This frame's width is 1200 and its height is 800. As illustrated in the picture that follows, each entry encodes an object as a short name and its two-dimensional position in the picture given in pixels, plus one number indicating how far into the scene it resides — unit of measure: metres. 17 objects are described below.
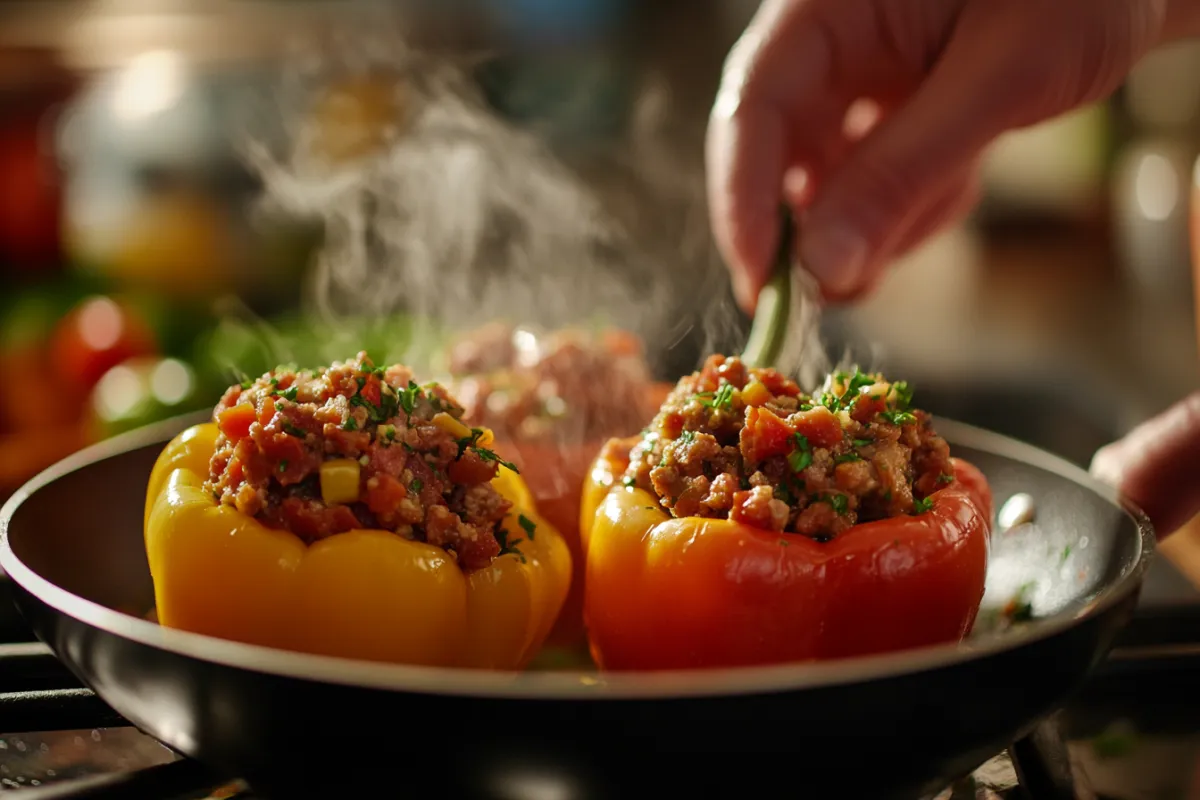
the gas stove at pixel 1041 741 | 0.44
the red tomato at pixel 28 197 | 1.13
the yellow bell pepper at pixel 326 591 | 0.45
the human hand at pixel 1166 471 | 0.51
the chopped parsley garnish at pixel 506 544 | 0.48
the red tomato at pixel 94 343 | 0.97
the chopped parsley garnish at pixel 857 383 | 0.49
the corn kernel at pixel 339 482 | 0.46
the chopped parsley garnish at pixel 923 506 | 0.47
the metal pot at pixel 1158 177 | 1.46
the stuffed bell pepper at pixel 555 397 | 0.55
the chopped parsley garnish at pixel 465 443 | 0.49
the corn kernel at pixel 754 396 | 0.49
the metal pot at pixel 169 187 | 1.16
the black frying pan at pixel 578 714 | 0.39
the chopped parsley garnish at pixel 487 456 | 0.48
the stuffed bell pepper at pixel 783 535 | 0.45
